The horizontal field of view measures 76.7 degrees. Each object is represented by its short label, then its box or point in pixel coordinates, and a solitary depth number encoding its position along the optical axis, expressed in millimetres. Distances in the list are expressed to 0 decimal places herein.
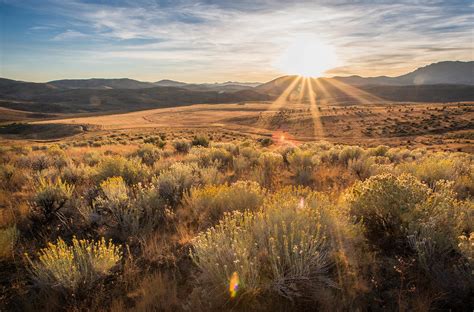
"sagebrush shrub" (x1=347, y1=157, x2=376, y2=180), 8531
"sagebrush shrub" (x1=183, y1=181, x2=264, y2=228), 5062
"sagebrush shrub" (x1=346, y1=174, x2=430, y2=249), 4220
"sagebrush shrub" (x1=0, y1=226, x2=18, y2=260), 4109
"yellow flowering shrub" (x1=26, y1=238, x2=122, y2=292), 3250
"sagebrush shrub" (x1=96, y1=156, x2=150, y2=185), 7629
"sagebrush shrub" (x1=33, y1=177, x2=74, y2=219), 5438
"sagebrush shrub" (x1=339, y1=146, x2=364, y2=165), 11547
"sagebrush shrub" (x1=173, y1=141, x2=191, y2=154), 16500
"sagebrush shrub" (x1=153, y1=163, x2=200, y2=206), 6197
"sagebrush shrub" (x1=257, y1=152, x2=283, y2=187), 7654
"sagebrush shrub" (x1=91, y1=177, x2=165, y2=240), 4750
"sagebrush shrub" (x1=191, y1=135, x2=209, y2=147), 20181
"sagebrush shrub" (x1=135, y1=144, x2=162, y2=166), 12021
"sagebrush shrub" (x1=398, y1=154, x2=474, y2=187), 6950
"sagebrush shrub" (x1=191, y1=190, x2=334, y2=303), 3072
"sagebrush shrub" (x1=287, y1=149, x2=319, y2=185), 8086
